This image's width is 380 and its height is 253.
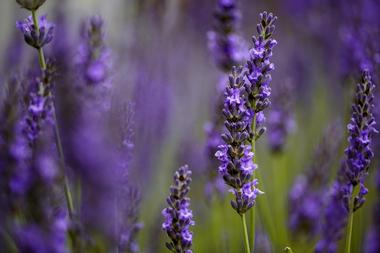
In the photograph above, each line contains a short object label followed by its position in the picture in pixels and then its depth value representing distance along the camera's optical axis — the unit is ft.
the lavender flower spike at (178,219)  2.15
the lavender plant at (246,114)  2.16
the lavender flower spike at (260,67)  2.18
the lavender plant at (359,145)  2.19
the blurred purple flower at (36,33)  2.27
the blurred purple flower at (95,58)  2.50
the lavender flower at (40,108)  2.24
